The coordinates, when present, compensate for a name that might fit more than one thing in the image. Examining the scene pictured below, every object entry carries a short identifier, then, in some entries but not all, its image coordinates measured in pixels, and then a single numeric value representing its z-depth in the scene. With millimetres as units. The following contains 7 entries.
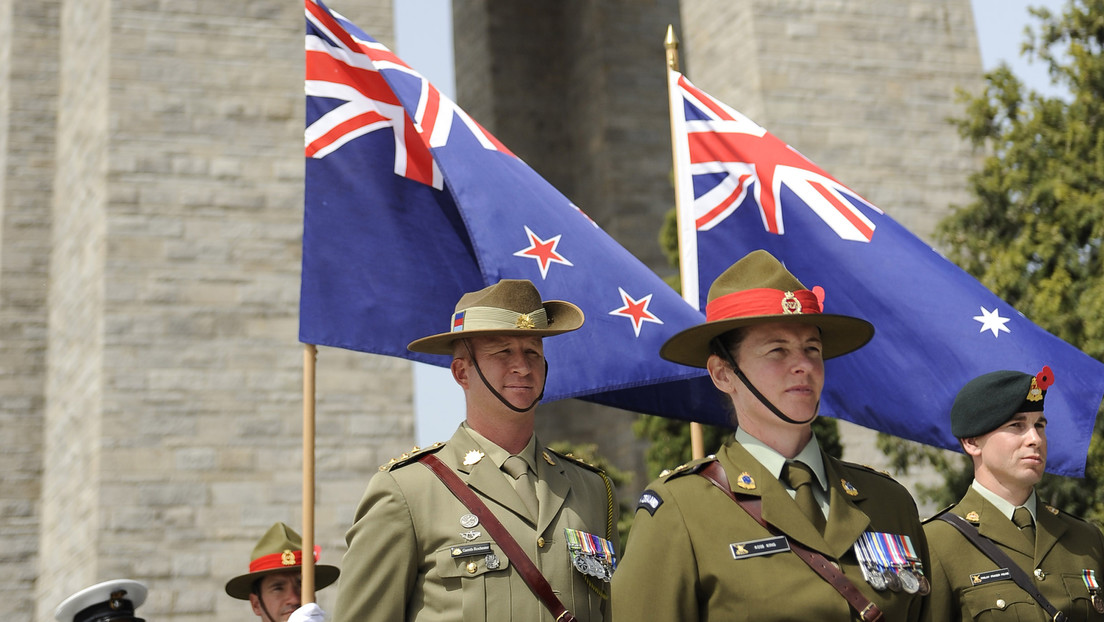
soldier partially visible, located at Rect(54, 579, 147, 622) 11805
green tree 17484
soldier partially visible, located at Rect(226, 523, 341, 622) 11969
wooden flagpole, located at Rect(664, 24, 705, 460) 10281
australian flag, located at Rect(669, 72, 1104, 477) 11039
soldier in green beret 7707
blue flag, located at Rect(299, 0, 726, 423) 11008
